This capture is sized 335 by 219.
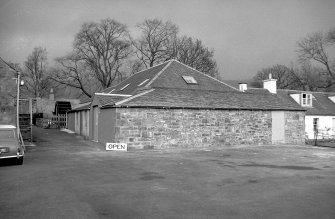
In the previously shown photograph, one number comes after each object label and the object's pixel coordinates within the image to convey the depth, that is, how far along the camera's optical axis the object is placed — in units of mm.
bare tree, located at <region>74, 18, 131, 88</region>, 54656
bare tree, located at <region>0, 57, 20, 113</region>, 23375
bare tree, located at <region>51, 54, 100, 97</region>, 53375
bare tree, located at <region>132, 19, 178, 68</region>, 55875
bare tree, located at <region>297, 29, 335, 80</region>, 55219
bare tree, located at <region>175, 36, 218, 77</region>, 54188
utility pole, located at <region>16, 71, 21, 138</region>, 22119
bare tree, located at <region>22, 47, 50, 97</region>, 61656
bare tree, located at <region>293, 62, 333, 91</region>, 56844
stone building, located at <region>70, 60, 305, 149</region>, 21812
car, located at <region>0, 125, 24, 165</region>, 14242
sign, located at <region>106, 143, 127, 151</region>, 20812
